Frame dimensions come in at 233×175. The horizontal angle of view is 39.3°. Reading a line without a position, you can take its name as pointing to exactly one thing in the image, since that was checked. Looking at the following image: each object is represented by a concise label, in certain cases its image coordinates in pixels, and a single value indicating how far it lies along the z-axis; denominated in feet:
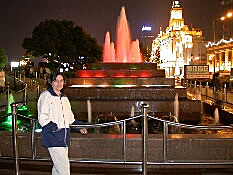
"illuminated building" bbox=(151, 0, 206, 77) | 383.86
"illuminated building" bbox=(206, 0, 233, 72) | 325.34
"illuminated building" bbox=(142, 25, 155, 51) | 554.87
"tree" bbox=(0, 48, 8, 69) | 252.21
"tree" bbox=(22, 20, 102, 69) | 193.77
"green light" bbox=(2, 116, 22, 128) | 42.31
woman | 16.66
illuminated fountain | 48.19
